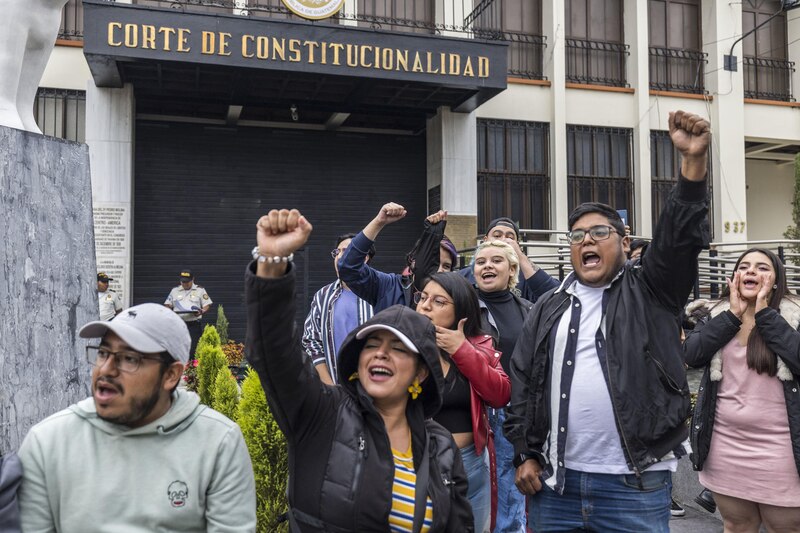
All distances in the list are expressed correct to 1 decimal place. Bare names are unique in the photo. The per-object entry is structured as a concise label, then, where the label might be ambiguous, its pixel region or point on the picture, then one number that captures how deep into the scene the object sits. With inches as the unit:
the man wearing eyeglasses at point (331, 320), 202.5
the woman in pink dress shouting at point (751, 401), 153.4
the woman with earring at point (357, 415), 87.3
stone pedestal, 155.3
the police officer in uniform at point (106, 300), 458.2
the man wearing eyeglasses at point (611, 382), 115.5
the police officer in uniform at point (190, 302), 500.7
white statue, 169.3
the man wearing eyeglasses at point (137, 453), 84.7
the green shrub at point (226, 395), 207.5
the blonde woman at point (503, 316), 171.0
